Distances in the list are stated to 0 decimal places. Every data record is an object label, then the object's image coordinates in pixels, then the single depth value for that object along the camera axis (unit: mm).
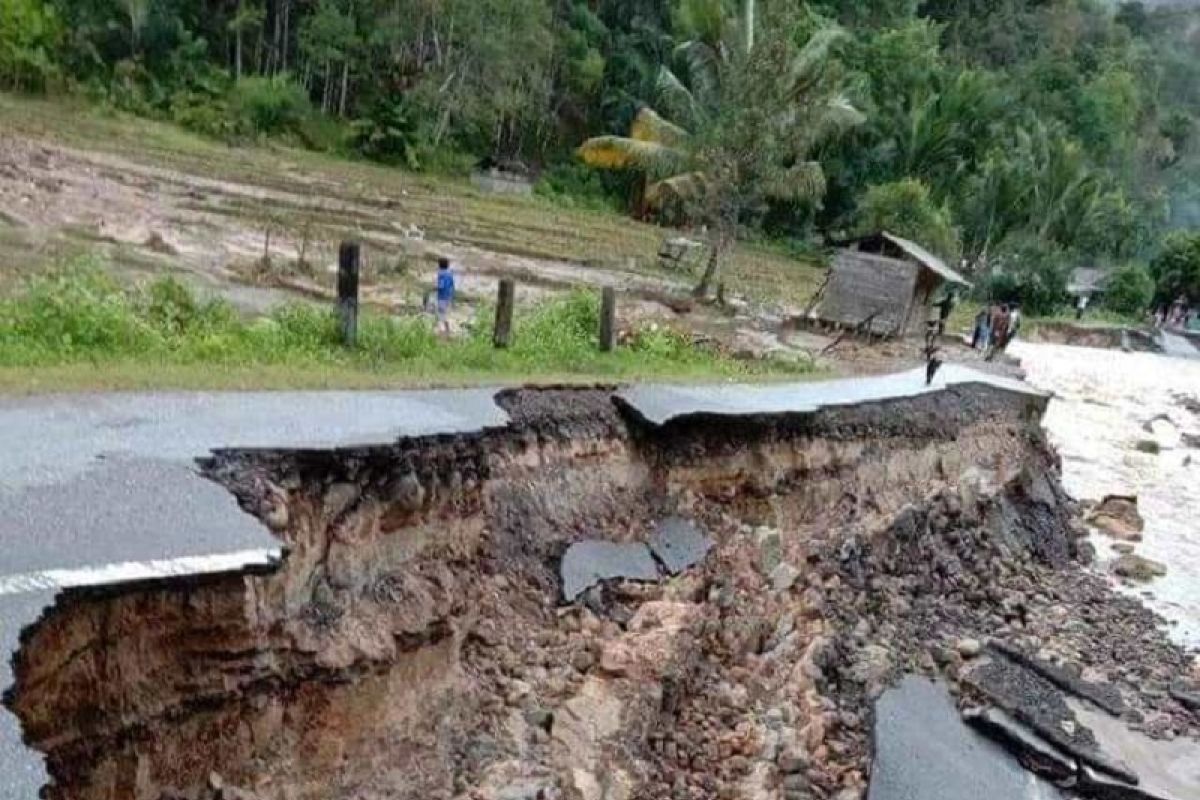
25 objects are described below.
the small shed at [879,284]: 24844
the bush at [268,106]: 38719
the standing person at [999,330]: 26078
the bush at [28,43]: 34312
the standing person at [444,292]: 14250
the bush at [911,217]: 35312
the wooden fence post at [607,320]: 14047
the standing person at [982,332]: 26578
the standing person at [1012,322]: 26517
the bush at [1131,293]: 50438
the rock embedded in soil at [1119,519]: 17047
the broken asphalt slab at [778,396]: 10328
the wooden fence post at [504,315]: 12320
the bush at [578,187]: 43406
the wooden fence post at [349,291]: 10734
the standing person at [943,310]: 26109
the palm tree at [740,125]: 23078
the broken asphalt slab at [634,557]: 8438
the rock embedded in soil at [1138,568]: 15070
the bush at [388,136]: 40531
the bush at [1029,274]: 43156
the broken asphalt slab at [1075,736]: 8844
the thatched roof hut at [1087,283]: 50938
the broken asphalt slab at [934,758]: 8055
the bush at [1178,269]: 49938
